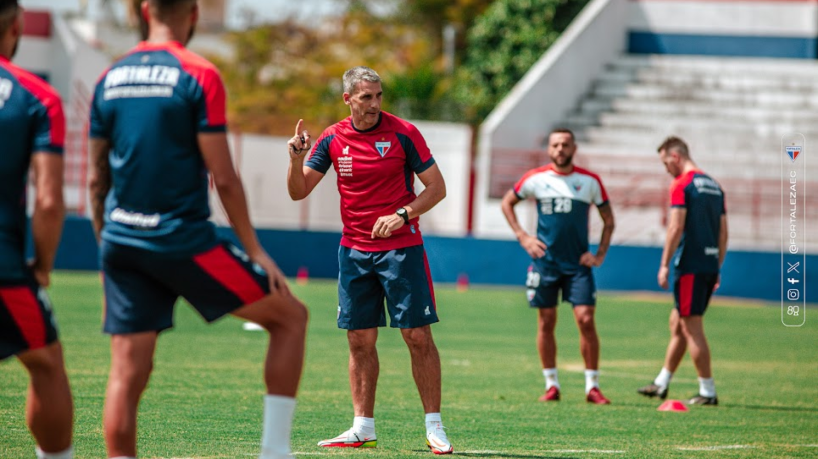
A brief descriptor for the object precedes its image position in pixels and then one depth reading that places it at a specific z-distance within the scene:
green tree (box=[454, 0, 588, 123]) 71.75
